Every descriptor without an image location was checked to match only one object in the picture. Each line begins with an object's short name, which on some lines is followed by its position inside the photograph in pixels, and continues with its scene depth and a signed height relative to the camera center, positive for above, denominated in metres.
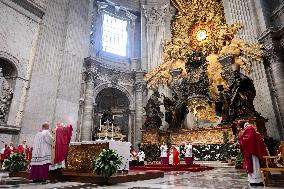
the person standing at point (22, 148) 7.96 +0.53
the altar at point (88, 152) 4.87 +0.23
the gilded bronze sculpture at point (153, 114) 12.53 +2.52
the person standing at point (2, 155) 7.66 +0.29
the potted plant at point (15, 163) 5.34 +0.03
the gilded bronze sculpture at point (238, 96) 8.97 +2.46
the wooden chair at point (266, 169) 3.60 -0.11
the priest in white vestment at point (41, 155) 4.37 +0.16
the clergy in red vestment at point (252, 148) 3.91 +0.22
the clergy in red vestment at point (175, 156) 9.33 +0.24
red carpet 7.05 -0.18
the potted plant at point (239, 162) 7.23 -0.01
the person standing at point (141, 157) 9.96 +0.23
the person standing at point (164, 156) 9.94 +0.26
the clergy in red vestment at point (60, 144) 4.93 +0.40
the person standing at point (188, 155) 9.11 +0.27
